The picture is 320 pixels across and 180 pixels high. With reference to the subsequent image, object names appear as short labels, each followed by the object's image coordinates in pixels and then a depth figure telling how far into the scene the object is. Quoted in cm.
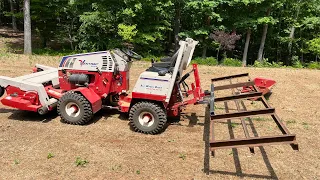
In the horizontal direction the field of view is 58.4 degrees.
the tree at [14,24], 2958
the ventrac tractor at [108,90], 556
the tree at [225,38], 1923
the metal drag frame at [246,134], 372
